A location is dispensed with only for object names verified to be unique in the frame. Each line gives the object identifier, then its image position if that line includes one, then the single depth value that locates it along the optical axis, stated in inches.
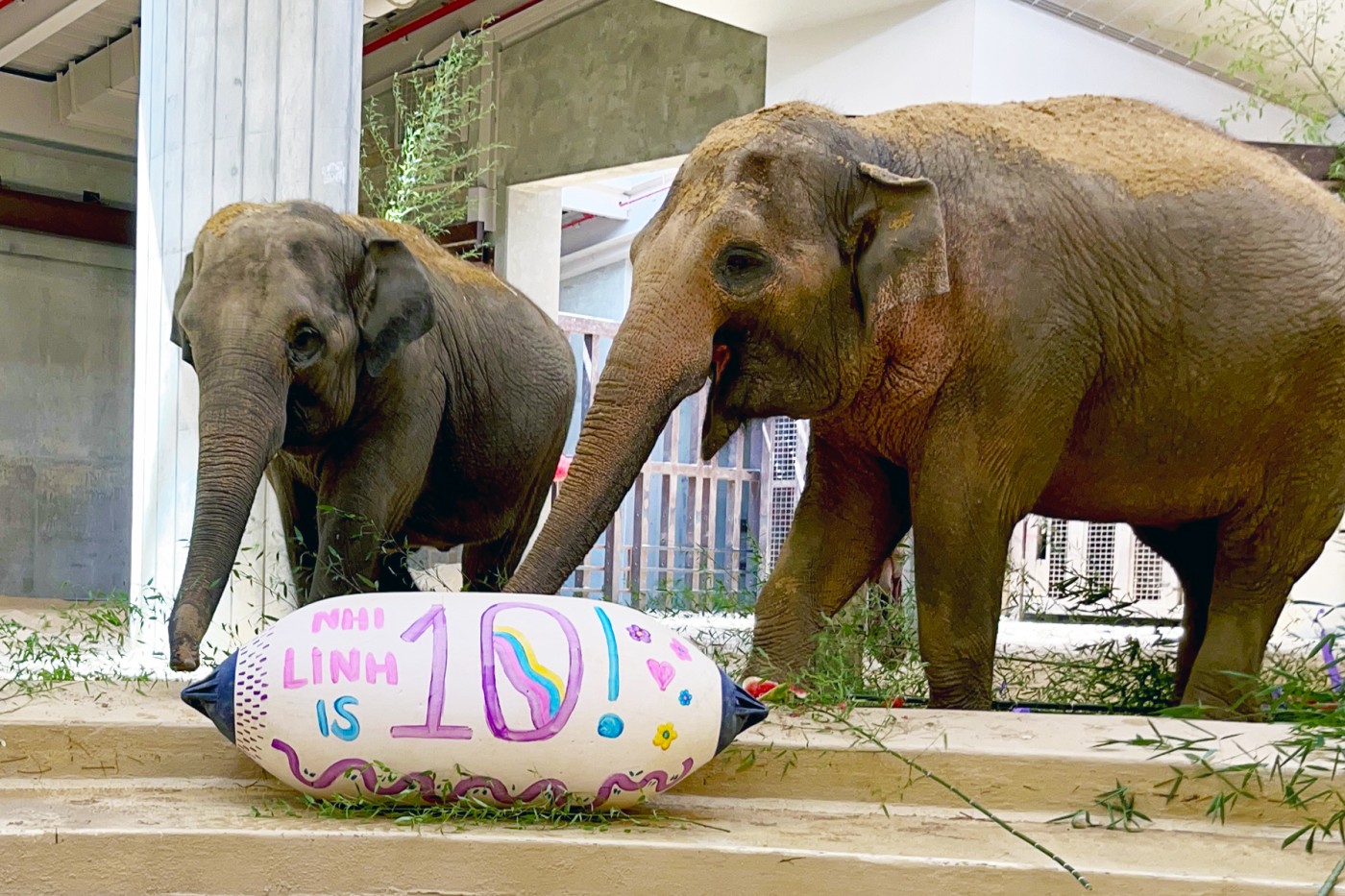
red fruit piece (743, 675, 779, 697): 155.0
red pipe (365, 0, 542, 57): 469.2
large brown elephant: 155.9
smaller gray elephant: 167.3
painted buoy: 117.3
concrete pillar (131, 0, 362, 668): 221.1
